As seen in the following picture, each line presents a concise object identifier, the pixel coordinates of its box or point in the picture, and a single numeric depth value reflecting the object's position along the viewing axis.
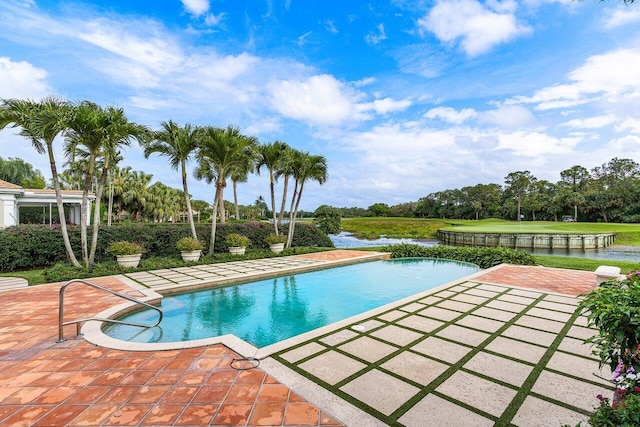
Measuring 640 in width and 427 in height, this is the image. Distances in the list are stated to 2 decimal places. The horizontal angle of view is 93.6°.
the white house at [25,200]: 12.94
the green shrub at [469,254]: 9.38
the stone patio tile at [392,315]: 4.45
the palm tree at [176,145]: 9.64
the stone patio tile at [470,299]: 5.33
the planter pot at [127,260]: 8.50
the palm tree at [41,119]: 6.73
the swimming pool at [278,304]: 4.56
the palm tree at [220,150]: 10.21
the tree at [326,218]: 22.95
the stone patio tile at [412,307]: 4.85
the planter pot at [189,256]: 9.81
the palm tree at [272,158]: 12.27
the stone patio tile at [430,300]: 5.30
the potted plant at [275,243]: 12.23
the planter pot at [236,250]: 11.13
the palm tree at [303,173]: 13.05
